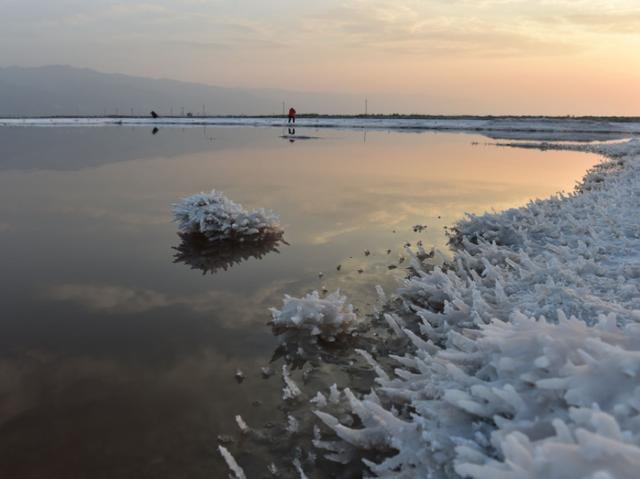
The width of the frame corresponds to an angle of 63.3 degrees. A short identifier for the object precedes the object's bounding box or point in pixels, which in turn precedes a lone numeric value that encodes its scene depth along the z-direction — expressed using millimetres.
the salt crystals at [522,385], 2139
